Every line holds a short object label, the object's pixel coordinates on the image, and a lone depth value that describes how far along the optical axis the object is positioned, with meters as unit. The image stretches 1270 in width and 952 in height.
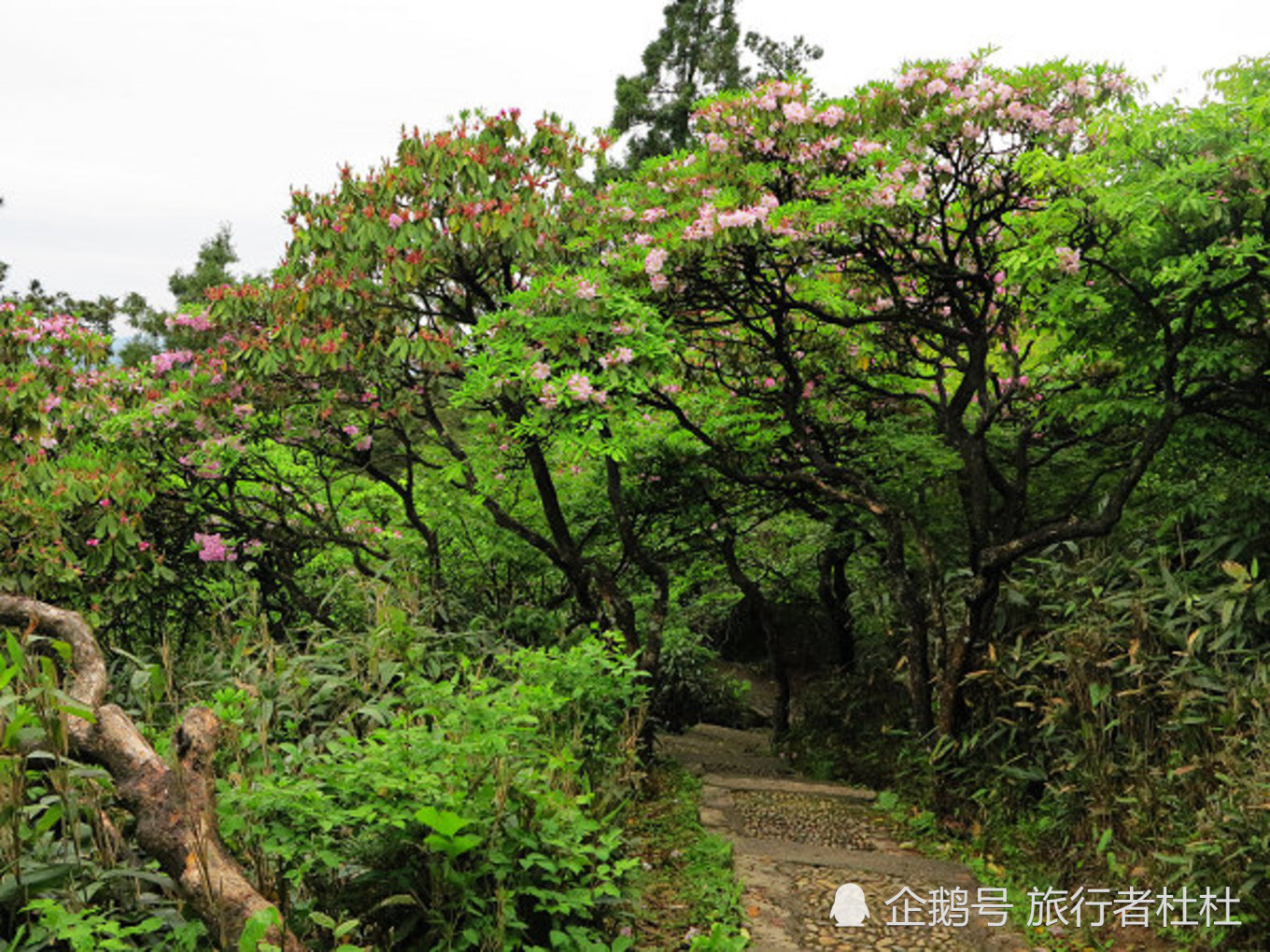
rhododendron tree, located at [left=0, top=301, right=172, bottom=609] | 5.67
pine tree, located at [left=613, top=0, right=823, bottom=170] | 19.80
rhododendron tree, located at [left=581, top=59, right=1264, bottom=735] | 5.60
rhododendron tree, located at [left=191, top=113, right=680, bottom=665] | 5.86
